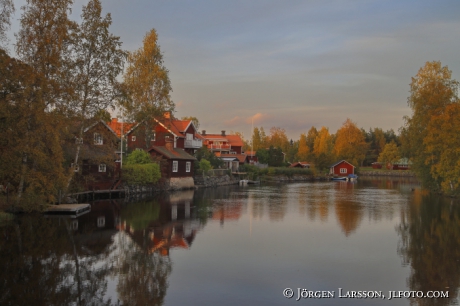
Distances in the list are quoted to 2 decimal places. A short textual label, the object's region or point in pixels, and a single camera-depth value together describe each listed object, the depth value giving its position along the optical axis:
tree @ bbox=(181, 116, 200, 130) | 87.34
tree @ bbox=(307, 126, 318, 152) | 107.85
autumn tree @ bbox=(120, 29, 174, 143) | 38.19
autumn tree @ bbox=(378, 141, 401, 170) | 96.03
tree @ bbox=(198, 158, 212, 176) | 47.03
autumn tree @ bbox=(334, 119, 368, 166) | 85.25
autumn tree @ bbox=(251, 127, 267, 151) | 103.81
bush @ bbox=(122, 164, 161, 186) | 33.84
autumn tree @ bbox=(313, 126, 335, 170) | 79.23
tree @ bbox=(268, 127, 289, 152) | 112.97
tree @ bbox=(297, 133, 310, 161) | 90.25
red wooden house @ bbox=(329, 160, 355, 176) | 80.06
